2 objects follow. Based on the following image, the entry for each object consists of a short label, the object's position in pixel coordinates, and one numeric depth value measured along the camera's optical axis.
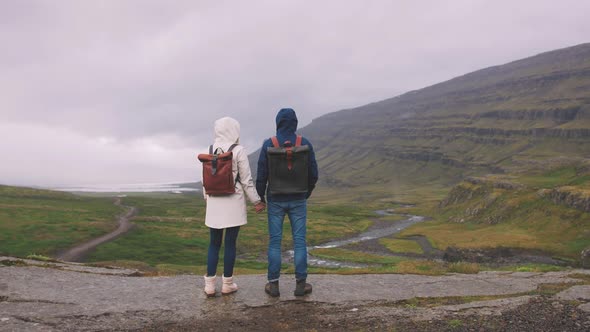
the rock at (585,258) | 50.84
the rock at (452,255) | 61.89
